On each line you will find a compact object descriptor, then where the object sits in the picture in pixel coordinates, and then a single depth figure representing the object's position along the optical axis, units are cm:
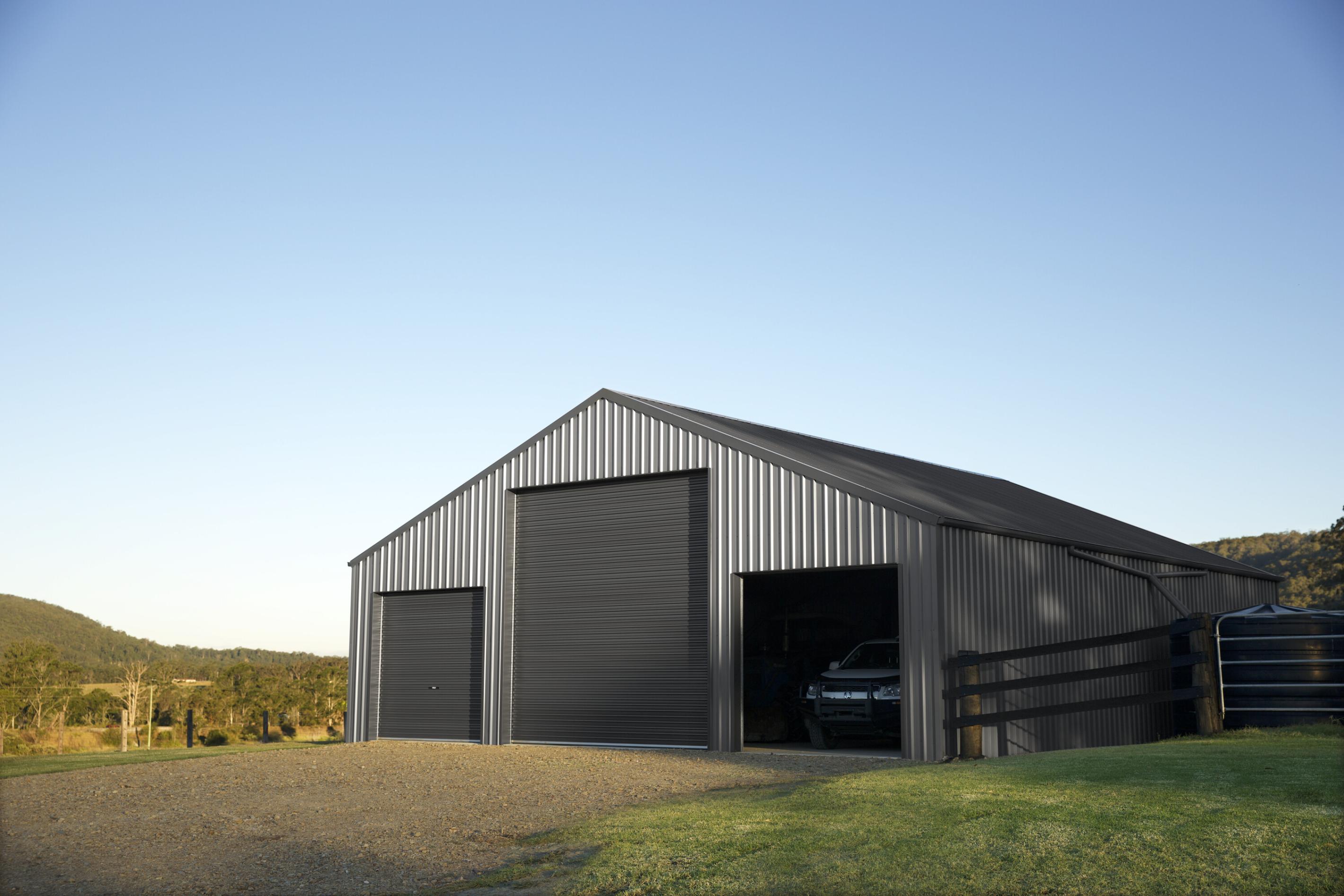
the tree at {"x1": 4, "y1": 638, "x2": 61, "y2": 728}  6800
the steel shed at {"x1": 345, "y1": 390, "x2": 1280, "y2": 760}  1653
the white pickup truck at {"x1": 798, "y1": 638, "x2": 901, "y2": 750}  1712
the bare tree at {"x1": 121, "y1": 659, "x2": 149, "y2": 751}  6328
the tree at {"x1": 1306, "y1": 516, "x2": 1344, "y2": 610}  5109
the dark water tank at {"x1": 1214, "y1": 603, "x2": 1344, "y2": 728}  1603
